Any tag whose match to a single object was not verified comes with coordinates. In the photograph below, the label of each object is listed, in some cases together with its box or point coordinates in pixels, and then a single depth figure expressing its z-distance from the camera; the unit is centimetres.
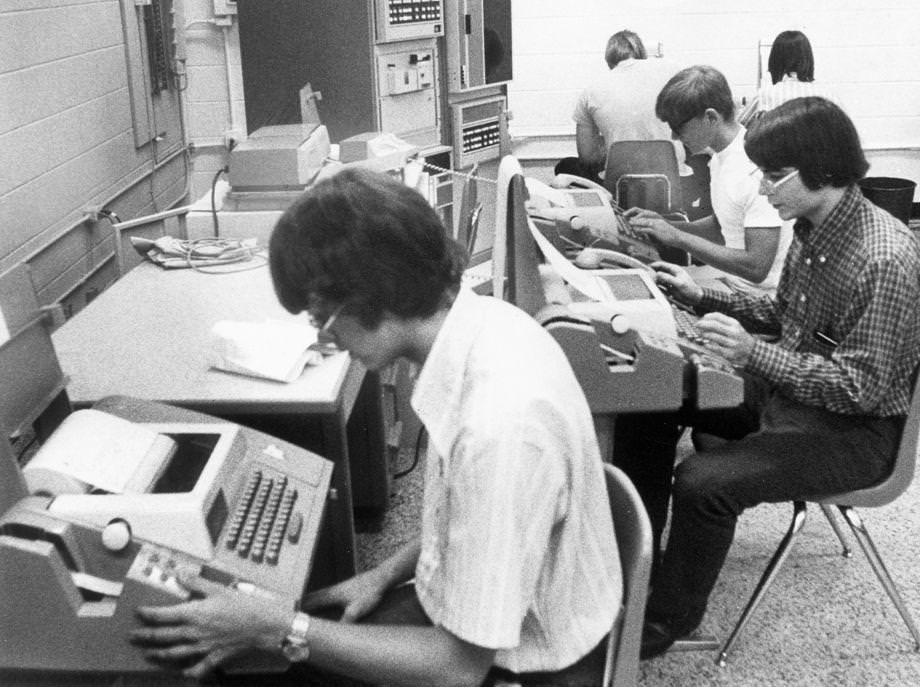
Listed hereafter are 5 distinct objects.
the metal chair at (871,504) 200
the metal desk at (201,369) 185
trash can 529
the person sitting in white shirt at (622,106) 449
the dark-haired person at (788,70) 428
